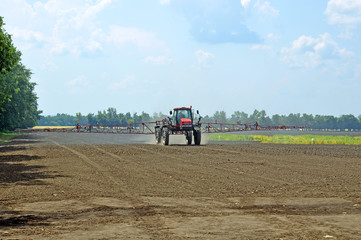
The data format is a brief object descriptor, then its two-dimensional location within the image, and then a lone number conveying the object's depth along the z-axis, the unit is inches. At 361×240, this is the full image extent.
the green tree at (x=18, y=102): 3115.2
